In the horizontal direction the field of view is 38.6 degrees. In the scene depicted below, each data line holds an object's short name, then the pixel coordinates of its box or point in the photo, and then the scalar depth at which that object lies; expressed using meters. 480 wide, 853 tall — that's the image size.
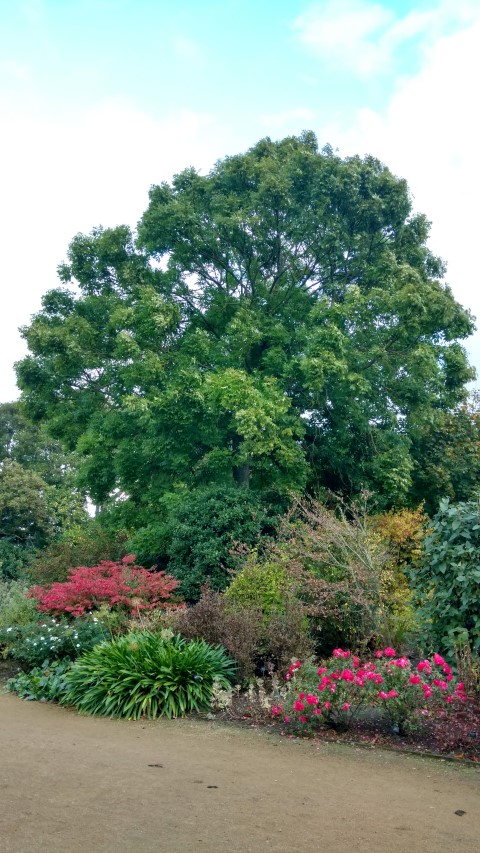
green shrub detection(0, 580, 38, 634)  11.87
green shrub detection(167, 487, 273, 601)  13.63
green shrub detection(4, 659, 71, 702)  9.03
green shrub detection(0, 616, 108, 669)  9.81
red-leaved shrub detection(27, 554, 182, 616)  11.16
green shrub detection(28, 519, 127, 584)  15.25
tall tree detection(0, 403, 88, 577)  25.20
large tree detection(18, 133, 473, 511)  15.34
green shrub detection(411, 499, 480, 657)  7.19
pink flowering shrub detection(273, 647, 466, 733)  6.65
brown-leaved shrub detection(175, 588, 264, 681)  8.60
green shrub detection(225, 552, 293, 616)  10.39
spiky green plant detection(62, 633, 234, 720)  8.01
